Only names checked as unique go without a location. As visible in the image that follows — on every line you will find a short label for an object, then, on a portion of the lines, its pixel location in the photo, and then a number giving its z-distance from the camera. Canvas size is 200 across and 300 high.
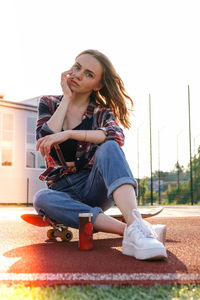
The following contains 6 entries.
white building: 14.81
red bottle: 1.77
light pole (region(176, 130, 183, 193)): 20.59
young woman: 1.72
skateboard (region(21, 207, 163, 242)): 2.12
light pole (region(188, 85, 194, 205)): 16.13
